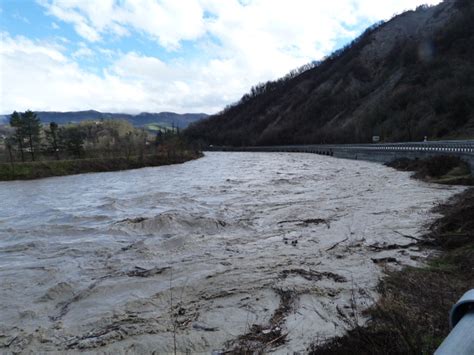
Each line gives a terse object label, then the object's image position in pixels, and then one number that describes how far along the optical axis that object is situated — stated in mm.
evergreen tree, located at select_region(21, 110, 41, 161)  69438
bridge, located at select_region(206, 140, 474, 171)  32919
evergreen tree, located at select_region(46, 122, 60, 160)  74381
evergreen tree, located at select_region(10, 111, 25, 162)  68312
